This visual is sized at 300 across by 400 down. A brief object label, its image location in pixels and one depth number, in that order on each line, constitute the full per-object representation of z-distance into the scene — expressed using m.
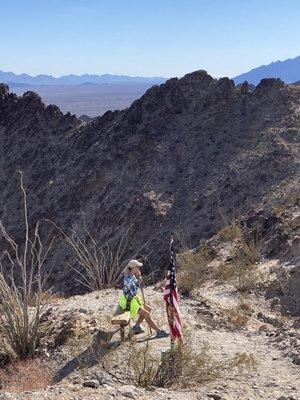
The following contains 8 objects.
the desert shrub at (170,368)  6.77
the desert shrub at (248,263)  10.96
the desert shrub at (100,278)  12.35
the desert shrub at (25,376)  7.36
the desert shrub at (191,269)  11.16
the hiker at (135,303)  8.31
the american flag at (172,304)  7.45
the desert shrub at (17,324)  8.53
